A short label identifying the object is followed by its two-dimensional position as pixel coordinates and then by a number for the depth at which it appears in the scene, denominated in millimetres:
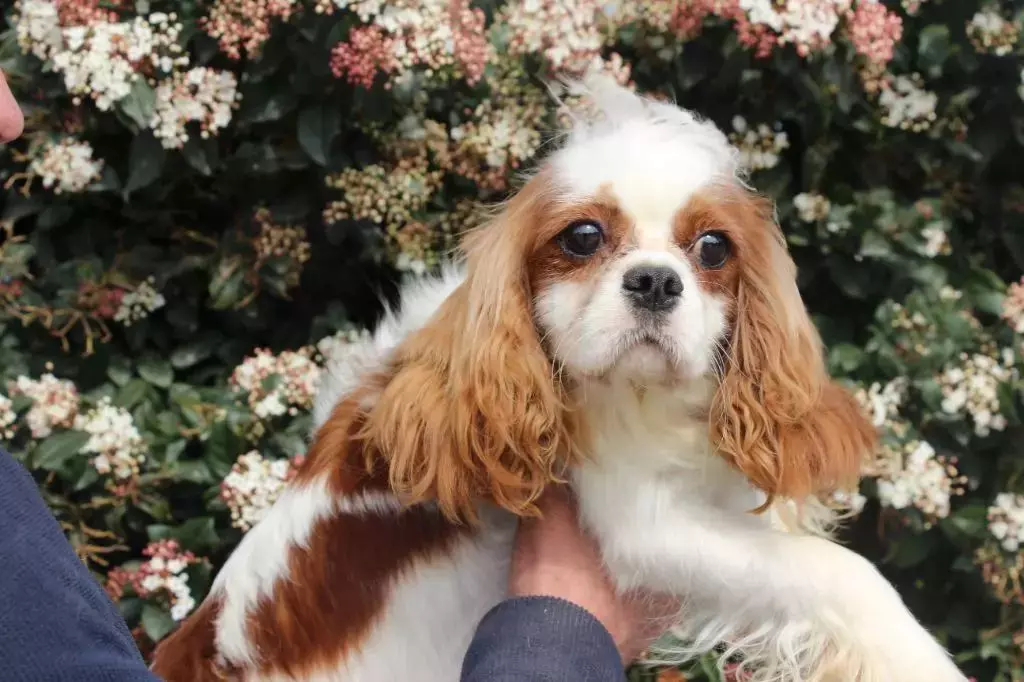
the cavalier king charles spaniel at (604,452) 854
